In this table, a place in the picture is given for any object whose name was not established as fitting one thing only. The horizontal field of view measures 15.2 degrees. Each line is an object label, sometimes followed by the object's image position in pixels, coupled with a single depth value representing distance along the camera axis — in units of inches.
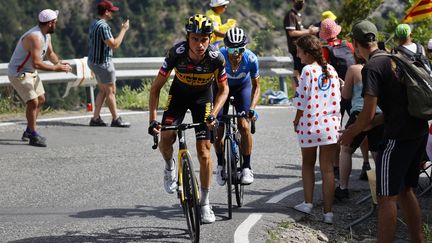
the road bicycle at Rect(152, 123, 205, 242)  529.7
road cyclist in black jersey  571.8
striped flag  920.8
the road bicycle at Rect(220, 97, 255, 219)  622.5
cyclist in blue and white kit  666.4
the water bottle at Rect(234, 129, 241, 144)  663.8
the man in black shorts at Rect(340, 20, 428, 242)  502.5
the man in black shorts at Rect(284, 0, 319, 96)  1074.2
